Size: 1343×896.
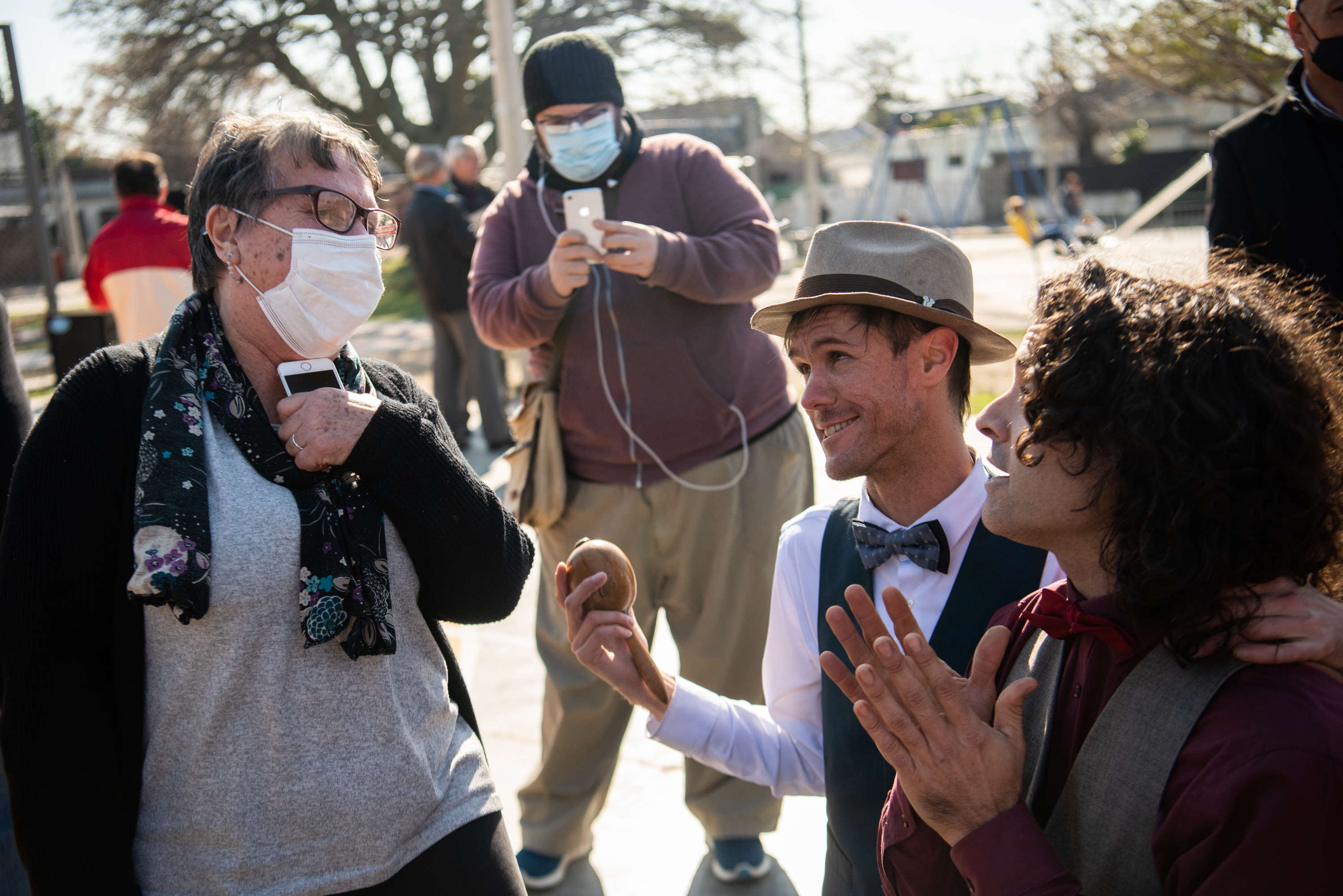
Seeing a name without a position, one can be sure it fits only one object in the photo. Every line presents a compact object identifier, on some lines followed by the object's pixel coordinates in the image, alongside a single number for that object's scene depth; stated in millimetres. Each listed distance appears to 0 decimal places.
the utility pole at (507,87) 6094
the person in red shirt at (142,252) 5605
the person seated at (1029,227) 21141
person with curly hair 1172
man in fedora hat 1880
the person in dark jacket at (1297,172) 2371
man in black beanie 3061
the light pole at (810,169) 24719
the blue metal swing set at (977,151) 17250
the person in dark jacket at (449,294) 7441
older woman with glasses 1548
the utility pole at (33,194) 6316
